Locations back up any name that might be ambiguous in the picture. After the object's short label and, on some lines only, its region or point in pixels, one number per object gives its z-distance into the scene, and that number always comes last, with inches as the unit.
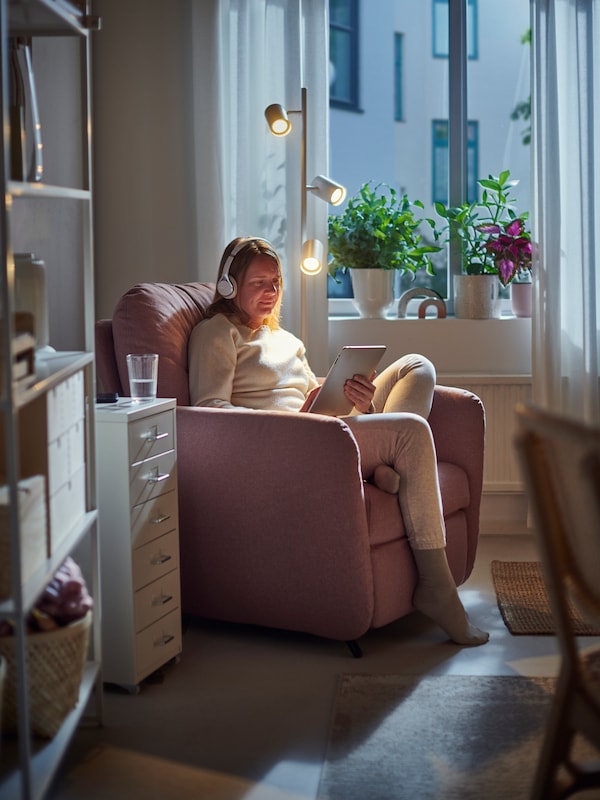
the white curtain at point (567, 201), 150.9
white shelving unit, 64.3
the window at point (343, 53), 168.7
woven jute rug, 115.6
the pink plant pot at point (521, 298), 161.6
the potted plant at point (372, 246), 159.6
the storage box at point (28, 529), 67.6
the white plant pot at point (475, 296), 159.5
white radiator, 157.9
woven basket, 77.2
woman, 110.3
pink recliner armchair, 104.7
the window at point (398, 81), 170.1
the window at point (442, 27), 169.3
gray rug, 80.1
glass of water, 103.4
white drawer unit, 96.7
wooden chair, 56.6
